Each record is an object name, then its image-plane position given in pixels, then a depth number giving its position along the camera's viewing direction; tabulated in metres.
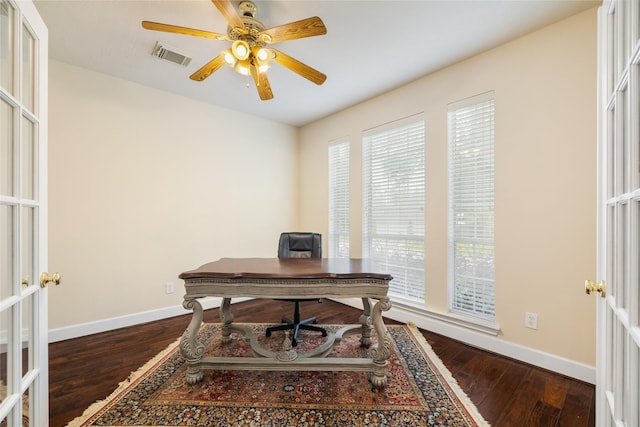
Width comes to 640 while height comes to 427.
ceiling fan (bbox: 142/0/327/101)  1.51
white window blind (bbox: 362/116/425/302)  2.85
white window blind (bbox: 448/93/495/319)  2.32
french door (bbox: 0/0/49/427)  0.83
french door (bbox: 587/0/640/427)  0.72
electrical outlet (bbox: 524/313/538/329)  2.04
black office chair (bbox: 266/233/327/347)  2.69
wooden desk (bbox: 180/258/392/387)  1.72
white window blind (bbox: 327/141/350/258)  3.69
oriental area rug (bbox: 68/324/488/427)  1.46
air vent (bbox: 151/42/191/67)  2.25
